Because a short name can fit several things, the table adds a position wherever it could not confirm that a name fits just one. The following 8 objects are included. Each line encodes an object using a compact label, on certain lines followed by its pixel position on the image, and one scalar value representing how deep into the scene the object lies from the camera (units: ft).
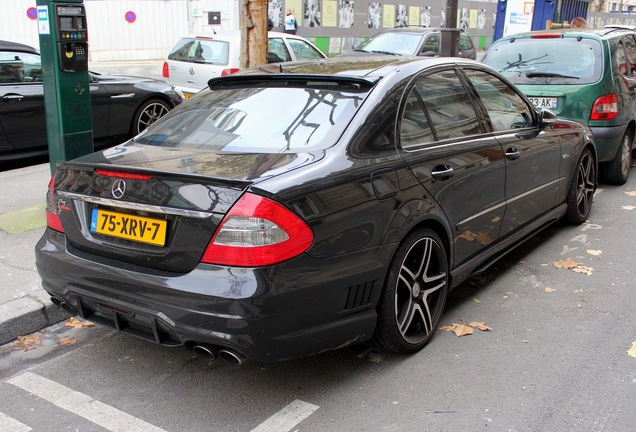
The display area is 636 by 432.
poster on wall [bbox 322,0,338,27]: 82.89
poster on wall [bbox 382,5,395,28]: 93.35
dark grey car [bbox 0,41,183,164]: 26.12
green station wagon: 24.29
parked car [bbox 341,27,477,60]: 46.47
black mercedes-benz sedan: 9.66
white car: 36.52
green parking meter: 17.56
